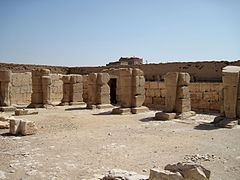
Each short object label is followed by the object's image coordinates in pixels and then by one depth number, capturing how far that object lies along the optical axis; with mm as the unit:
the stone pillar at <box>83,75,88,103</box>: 22475
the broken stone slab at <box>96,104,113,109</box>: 16828
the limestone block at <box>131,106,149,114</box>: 14690
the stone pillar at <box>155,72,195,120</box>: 13030
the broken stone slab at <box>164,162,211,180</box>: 4355
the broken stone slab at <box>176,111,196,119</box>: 12711
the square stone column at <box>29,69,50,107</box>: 17844
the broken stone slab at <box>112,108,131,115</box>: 14430
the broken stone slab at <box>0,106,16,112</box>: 15195
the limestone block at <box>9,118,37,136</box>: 9102
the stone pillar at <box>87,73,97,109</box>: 17094
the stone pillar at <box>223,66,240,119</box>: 10984
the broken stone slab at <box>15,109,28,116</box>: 13602
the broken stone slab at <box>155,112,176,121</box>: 12402
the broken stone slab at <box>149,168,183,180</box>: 4301
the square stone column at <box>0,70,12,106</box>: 15336
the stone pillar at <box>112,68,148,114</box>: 14984
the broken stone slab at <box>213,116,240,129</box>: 10483
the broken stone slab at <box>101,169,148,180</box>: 4641
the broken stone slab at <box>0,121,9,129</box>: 10243
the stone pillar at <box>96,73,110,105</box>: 16891
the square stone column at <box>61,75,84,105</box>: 19031
